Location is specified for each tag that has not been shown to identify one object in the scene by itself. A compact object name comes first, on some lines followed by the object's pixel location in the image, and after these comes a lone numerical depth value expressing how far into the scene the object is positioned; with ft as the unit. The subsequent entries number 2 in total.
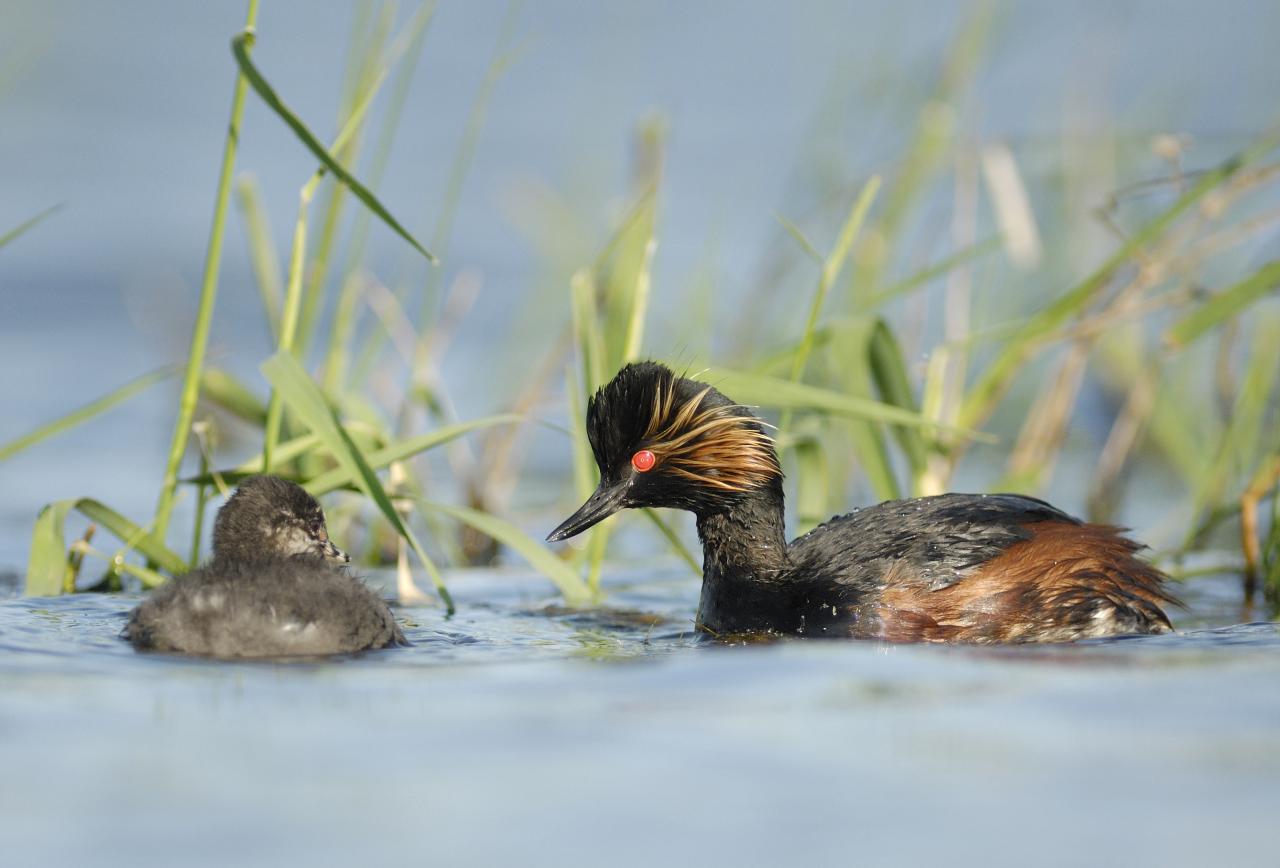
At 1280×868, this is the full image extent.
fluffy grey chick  32.48
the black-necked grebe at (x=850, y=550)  38.86
